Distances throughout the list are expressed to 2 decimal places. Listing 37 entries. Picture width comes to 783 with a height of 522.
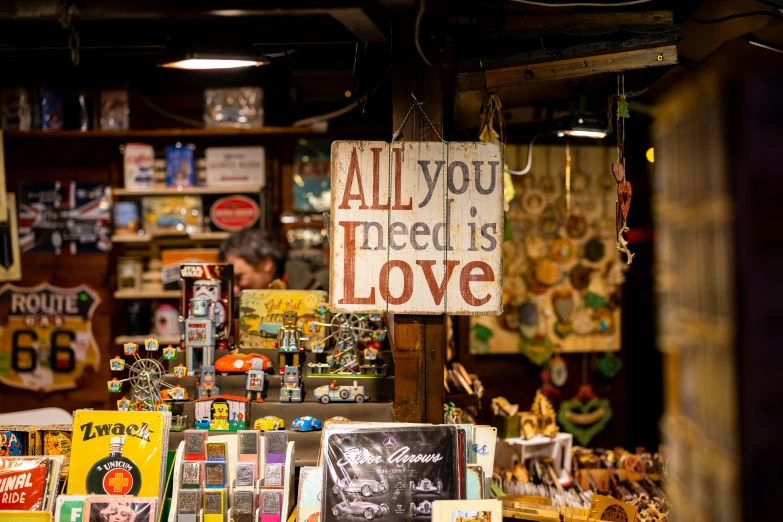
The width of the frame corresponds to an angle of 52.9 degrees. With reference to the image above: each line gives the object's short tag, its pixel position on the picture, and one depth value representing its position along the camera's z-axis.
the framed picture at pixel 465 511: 2.96
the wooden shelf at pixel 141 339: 6.17
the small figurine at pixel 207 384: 3.76
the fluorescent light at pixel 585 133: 4.54
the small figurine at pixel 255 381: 3.76
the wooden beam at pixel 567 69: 3.35
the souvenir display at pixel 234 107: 6.11
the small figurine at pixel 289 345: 3.89
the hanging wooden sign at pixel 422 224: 3.19
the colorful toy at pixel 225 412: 3.69
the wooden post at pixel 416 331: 3.26
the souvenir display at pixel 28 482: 3.14
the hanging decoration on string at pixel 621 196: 3.46
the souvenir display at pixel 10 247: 6.32
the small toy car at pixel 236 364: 3.87
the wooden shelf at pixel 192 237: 6.10
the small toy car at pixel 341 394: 3.75
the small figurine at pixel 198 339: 3.90
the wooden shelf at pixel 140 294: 6.14
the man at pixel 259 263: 5.36
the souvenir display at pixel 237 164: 6.16
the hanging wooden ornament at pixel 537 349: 6.37
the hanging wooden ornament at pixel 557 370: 6.43
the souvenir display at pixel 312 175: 6.23
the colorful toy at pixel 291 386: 3.76
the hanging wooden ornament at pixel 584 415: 6.45
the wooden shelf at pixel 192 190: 6.09
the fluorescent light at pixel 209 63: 3.43
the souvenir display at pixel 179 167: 6.12
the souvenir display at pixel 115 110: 6.18
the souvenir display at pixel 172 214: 6.16
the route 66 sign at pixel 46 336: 6.37
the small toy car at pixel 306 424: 3.63
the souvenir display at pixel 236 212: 6.14
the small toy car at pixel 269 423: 3.57
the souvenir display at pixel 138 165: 6.15
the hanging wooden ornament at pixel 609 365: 6.47
